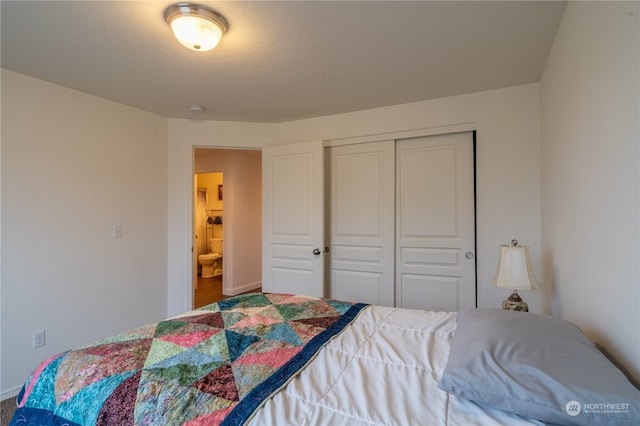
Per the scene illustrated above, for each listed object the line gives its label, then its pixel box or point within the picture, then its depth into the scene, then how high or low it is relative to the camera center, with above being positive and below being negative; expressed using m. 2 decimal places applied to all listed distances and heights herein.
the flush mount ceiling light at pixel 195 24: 1.58 +0.99
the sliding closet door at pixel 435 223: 2.79 -0.06
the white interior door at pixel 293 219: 3.23 -0.04
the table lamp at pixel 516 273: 1.85 -0.34
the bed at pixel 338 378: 0.79 -0.52
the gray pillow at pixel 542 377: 0.72 -0.41
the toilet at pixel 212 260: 6.16 -0.90
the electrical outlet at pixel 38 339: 2.38 -0.95
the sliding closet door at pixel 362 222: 3.09 -0.06
